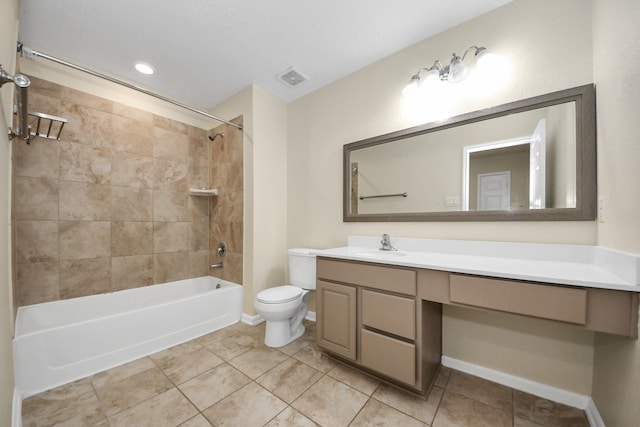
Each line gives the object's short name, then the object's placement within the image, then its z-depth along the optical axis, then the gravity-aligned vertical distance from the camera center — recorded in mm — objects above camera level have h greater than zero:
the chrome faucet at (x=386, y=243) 1807 -223
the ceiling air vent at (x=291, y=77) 2103 +1278
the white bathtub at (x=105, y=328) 1379 -854
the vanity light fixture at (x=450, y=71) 1462 +954
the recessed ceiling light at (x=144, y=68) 2008 +1278
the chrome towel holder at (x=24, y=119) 819 +478
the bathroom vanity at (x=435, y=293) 870 -362
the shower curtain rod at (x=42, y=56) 1265 +907
